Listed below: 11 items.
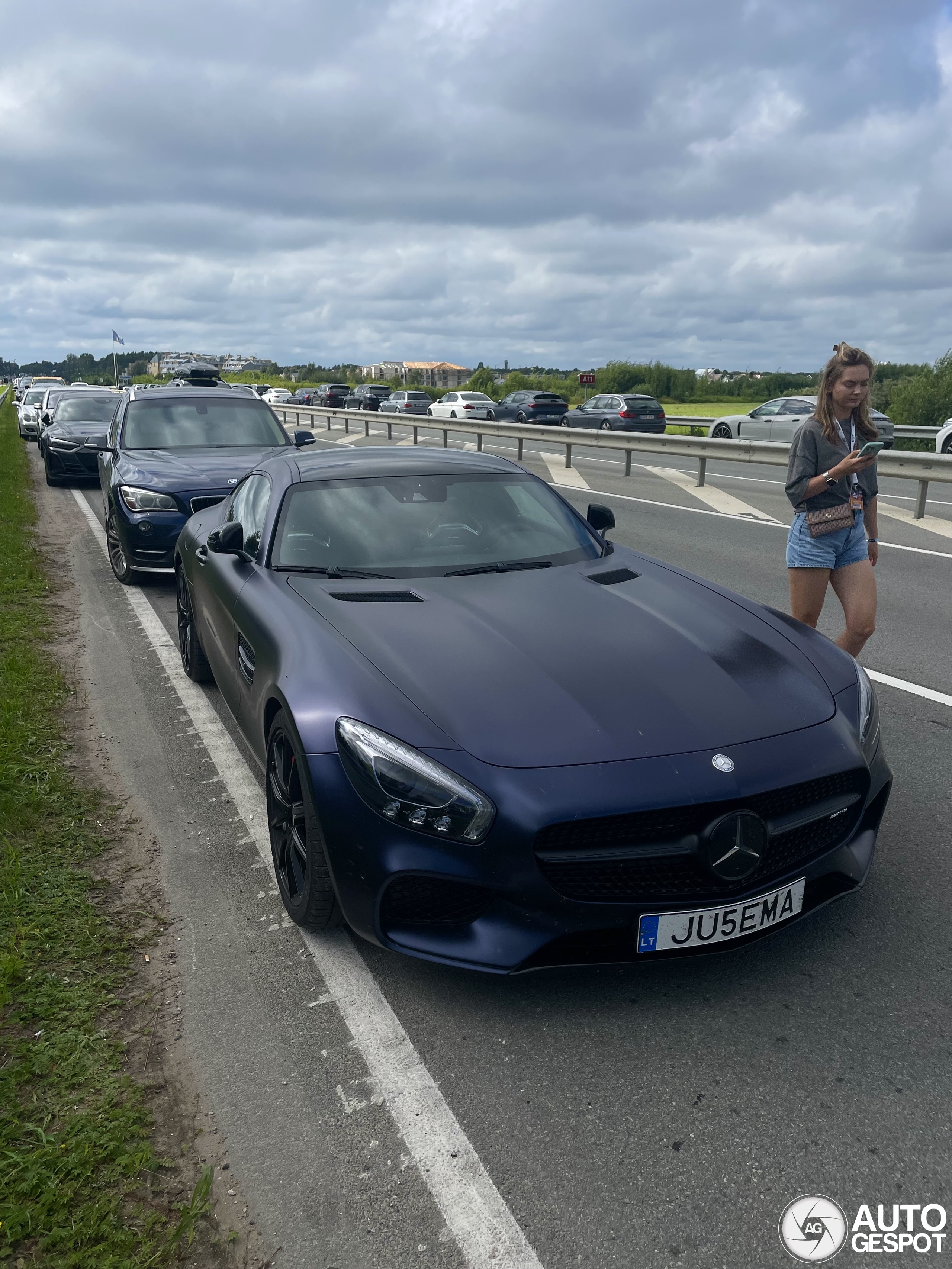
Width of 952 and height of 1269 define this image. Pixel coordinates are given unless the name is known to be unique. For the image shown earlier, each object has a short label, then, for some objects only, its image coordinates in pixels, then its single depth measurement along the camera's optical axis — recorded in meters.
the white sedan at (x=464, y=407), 44.00
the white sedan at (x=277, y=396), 62.32
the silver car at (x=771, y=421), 29.19
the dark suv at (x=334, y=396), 60.88
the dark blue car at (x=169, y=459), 8.42
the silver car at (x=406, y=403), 50.75
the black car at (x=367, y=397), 56.38
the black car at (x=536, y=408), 40.25
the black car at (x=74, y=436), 16.42
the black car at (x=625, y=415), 33.91
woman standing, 4.80
